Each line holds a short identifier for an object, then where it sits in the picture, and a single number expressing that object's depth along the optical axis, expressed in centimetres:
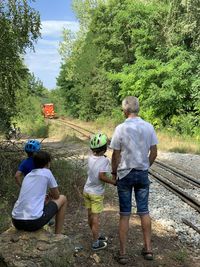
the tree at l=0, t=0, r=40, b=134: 639
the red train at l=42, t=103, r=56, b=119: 4213
